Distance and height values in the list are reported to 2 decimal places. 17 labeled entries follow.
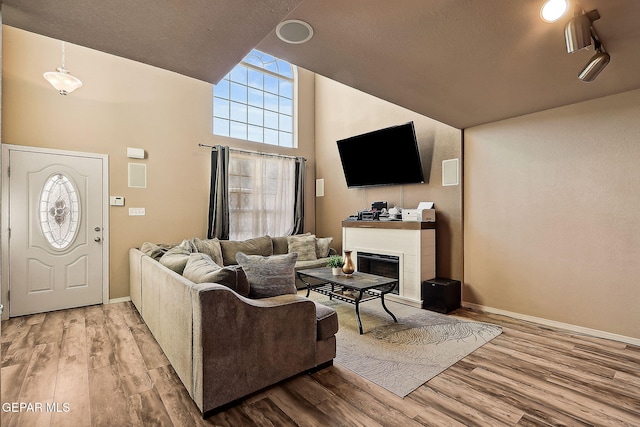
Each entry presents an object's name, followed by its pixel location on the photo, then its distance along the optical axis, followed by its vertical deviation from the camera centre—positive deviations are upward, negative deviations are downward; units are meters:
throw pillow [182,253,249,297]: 2.21 -0.44
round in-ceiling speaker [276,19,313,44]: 1.94 +1.13
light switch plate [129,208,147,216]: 4.51 +0.01
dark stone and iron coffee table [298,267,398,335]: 3.30 -0.75
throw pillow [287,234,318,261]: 5.39 -0.57
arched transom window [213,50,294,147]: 5.52 +2.01
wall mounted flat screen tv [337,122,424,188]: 4.49 +0.84
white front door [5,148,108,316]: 3.81 -0.21
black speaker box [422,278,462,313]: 3.88 -1.01
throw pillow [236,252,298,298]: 2.53 -0.49
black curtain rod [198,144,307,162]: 5.16 +1.06
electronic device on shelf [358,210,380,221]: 4.86 -0.03
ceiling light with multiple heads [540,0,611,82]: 1.79 +1.12
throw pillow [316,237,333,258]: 5.61 -0.60
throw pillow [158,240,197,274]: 2.80 -0.42
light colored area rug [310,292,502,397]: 2.47 -1.21
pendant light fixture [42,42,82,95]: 3.25 +1.36
